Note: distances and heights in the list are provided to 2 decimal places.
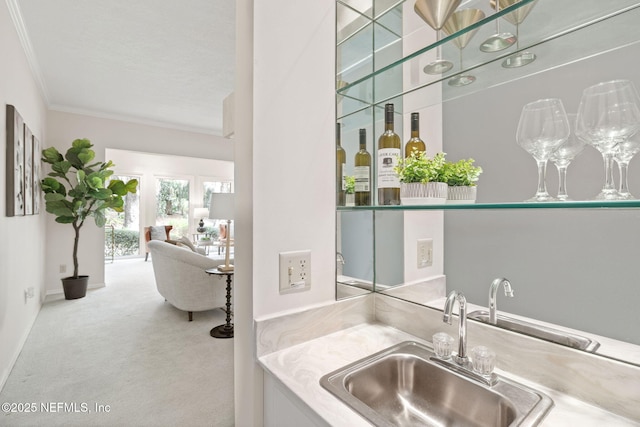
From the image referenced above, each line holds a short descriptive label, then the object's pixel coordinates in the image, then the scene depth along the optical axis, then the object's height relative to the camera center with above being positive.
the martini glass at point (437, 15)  0.96 +0.64
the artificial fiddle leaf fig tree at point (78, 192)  4.05 +0.30
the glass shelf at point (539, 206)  0.58 +0.02
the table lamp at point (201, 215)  7.59 -0.03
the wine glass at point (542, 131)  0.77 +0.21
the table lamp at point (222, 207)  3.39 +0.07
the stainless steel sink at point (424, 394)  0.70 -0.47
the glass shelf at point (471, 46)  0.76 +0.49
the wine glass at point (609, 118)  0.65 +0.20
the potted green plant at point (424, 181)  0.92 +0.10
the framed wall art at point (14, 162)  2.37 +0.43
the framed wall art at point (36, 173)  3.48 +0.48
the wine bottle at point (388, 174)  1.08 +0.14
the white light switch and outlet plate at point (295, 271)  0.98 -0.19
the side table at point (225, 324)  3.05 -1.15
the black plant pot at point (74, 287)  4.18 -0.99
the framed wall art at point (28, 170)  2.91 +0.44
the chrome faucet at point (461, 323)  0.85 -0.31
